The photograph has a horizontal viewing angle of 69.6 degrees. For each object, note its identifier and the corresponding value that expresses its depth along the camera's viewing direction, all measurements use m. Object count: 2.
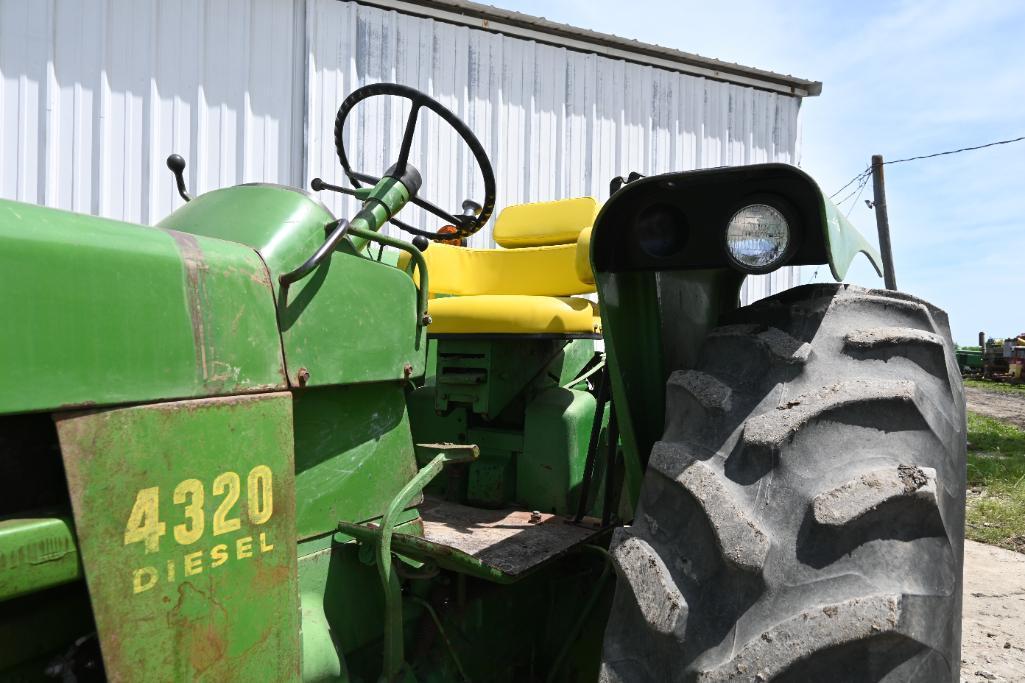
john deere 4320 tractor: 1.02
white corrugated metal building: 4.58
